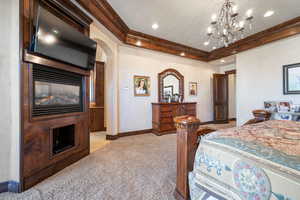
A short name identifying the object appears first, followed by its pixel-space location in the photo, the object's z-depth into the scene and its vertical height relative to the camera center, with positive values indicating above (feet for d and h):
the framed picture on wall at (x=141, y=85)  13.20 +1.60
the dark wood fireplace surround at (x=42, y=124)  5.17 -1.21
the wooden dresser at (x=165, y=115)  13.01 -1.67
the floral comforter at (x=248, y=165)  2.08 -1.34
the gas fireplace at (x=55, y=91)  5.75 +0.47
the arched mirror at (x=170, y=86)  14.71 +1.76
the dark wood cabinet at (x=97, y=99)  14.71 +0.11
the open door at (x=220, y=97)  18.20 +0.38
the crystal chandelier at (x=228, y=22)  7.56 +5.01
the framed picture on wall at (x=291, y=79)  10.29 +1.79
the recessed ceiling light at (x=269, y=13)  9.02 +6.53
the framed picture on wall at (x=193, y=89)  17.01 +1.51
